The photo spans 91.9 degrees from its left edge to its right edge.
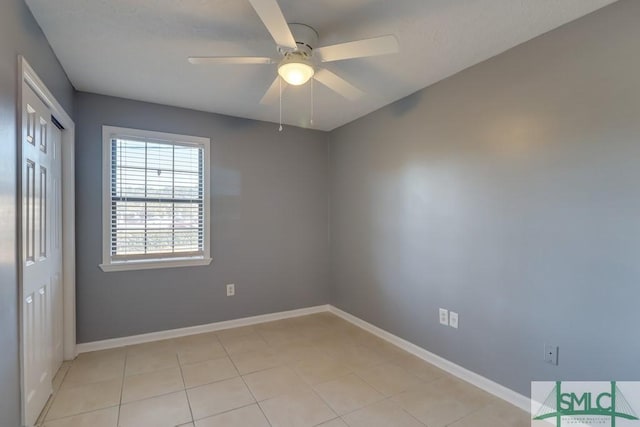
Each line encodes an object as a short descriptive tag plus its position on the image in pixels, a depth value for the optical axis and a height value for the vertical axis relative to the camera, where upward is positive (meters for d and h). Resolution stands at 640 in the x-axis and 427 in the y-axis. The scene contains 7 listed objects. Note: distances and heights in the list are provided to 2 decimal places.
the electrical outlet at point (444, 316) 2.58 -0.87
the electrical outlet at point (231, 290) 3.49 -0.87
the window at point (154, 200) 2.99 +0.14
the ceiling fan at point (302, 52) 1.49 +0.90
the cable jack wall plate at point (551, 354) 1.92 -0.88
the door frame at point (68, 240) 2.62 -0.23
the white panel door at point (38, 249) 1.70 -0.23
